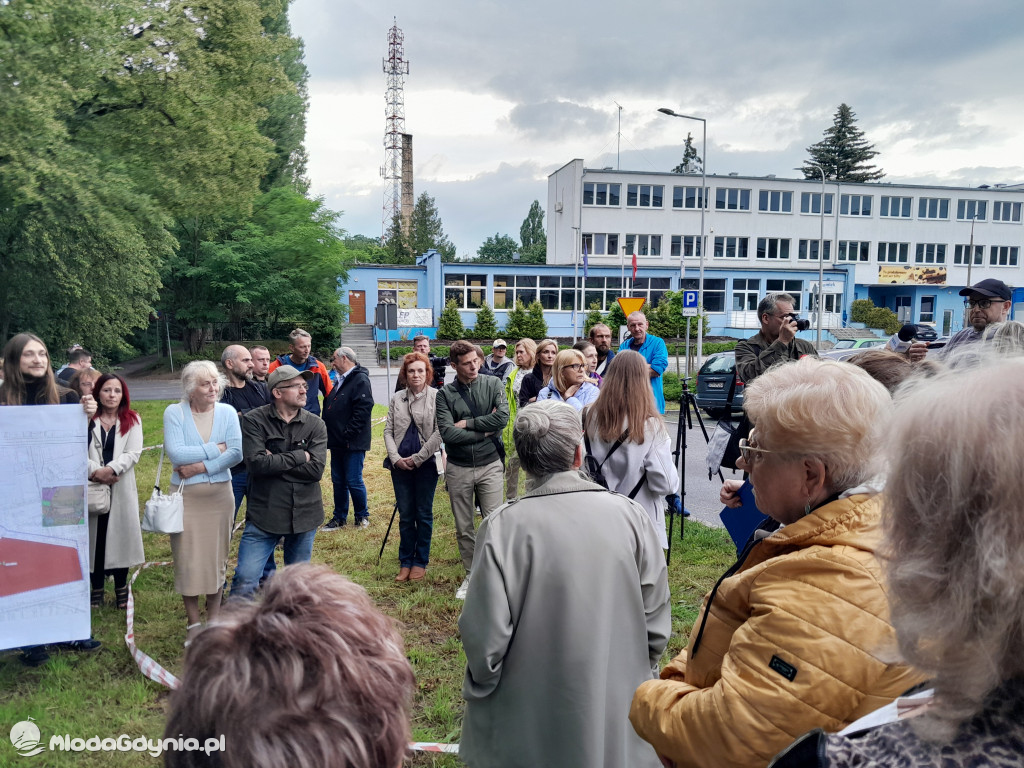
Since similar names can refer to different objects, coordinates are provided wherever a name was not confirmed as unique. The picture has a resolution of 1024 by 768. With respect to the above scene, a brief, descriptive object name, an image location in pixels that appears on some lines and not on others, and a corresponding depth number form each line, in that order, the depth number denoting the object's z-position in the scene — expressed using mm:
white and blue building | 46312
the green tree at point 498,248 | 99000
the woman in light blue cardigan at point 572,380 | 6188
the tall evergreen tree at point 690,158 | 75562
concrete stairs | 38969
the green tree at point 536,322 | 42500
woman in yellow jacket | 1341
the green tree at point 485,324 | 42312
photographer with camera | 4852
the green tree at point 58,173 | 11336
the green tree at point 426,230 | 75438
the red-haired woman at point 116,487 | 5152
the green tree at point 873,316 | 46469
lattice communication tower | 72562
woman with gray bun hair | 2395
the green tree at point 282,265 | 33969
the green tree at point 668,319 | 34656
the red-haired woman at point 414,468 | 5906
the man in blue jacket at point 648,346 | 7676
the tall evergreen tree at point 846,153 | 68375
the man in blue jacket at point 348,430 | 7453
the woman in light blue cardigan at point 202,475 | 4555
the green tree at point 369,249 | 68162
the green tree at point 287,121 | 36875
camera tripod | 6551
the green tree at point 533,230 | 96250
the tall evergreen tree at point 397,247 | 70312
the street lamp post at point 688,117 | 24883
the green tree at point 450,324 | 41094
